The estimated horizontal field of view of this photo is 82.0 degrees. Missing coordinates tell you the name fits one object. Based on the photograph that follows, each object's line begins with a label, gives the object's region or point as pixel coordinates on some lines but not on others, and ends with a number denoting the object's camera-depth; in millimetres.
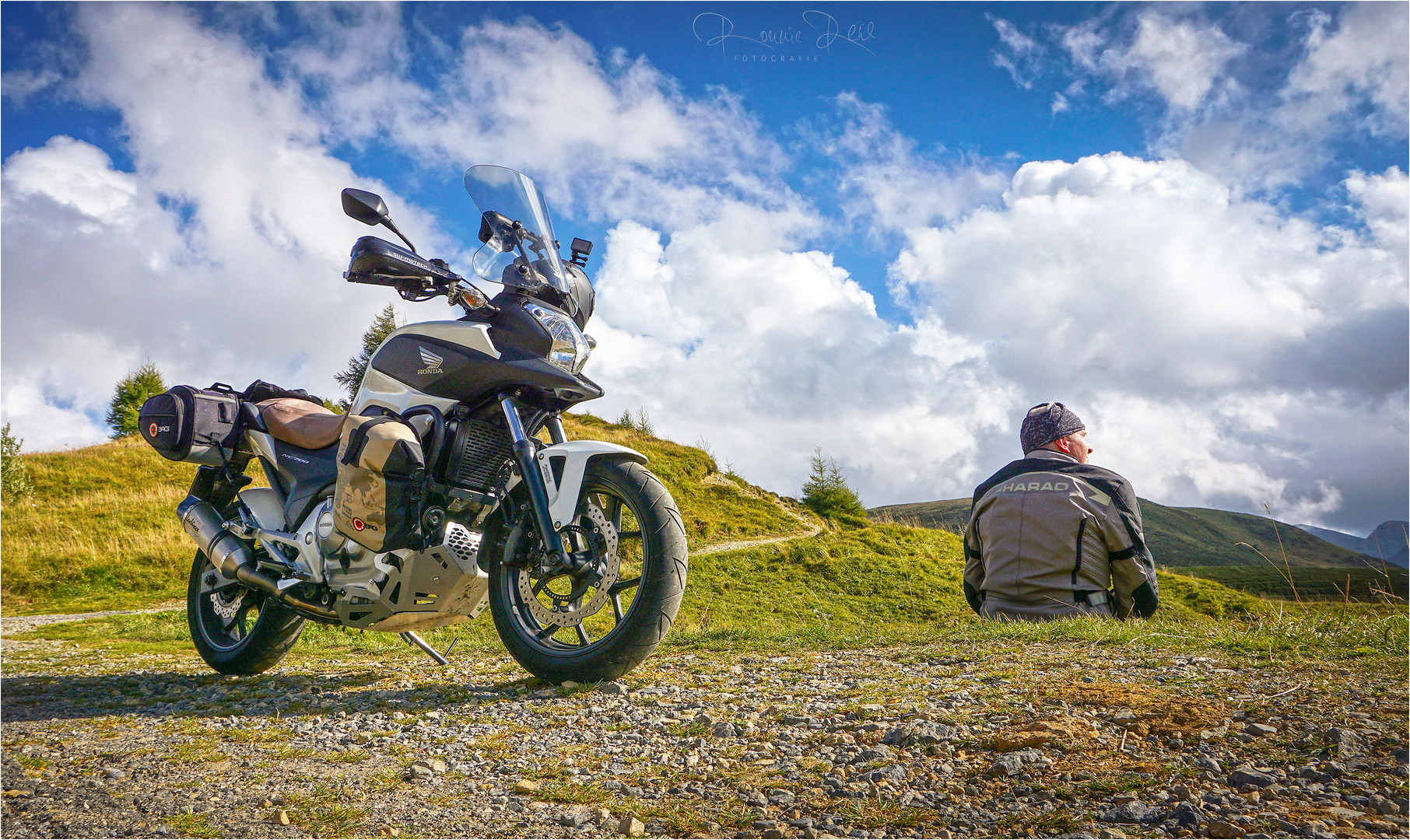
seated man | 4695
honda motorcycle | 3400
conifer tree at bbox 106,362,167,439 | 40312
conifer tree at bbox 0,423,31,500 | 24328
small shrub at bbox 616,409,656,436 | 38875
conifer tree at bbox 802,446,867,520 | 30328
